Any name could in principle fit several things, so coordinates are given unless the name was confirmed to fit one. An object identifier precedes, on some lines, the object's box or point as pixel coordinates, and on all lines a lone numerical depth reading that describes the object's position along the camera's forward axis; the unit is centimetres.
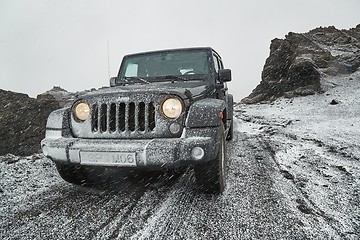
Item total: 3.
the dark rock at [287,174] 294
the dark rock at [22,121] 613
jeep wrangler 210
